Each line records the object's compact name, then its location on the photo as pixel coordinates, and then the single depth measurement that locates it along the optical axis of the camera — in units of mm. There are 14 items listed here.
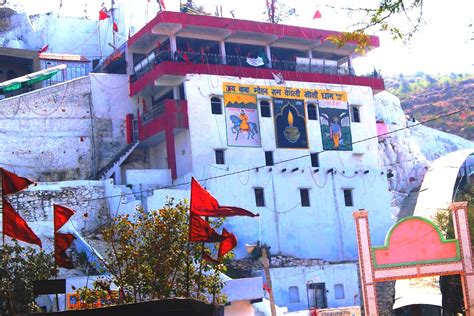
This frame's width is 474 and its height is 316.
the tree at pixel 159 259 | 24000
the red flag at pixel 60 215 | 23594
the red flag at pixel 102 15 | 55156
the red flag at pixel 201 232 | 20391
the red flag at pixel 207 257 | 22031
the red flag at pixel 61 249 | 23655
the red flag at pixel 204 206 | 20188
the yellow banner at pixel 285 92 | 46625
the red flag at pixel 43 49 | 52581
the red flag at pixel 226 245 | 23111
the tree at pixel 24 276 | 27609
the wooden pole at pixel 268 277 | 27797
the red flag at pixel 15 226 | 20500
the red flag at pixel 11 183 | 19734
